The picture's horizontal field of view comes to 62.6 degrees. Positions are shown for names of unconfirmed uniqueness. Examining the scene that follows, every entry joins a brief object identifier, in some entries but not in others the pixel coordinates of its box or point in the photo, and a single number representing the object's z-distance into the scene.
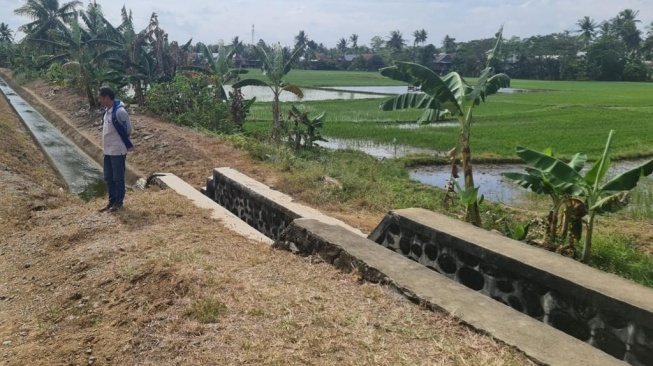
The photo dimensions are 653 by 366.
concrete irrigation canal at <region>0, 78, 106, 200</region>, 11.50
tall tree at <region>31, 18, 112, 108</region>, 19.30
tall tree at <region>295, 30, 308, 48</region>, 97.72
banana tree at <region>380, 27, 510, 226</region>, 6.76
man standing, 6.16
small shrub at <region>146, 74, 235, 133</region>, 16.12
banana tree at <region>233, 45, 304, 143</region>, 14.33
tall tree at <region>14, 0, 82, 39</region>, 34.31
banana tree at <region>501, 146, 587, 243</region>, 5.52
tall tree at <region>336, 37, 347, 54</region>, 112.64
